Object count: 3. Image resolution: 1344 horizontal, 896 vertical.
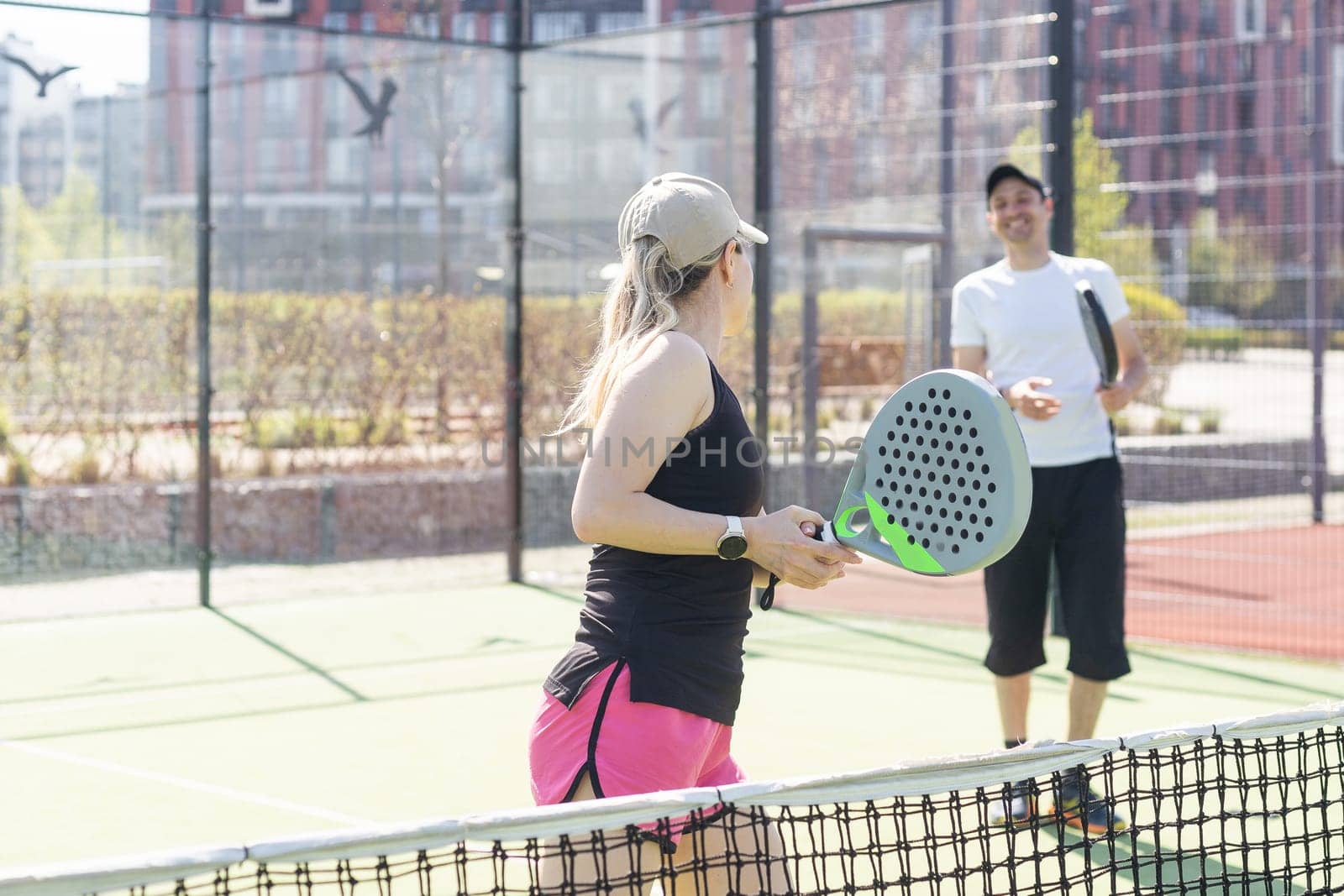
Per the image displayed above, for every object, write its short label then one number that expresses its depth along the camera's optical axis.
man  4.72
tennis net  2.10
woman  2.48
